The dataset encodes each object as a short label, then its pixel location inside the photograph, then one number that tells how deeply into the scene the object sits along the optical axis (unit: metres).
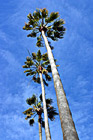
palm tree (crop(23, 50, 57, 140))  17.88
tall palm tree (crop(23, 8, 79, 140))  4.11
